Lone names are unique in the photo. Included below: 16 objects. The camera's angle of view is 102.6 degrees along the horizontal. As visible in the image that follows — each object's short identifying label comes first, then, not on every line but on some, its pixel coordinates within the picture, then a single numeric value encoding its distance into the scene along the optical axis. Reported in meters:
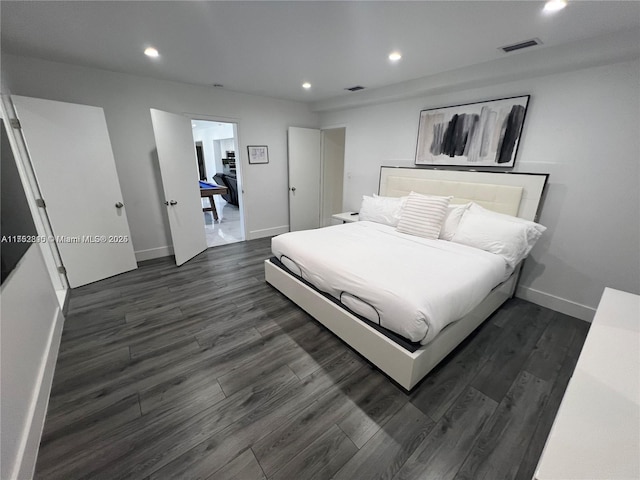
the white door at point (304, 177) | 4.82
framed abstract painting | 2.64
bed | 1.61
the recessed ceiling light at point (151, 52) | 2.43
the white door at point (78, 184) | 2.60
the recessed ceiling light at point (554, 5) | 1.60
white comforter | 1.58
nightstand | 4.03
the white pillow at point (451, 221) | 2.73
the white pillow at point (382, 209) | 3.26
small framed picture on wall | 4.39
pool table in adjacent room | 5.81
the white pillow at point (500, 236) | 2.32
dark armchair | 7.04
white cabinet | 0.70
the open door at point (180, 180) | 3.28
